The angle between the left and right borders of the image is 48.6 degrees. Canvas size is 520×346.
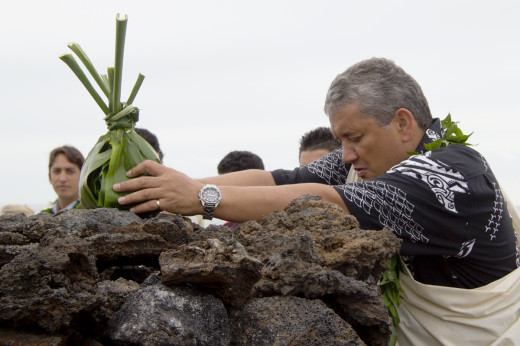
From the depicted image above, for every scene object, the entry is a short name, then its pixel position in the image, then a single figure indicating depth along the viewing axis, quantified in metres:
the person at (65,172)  6.30
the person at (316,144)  6.58
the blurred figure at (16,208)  7.14
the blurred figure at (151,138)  6.22
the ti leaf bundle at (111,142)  2.72
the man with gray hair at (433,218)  2.81
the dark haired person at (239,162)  6.68
